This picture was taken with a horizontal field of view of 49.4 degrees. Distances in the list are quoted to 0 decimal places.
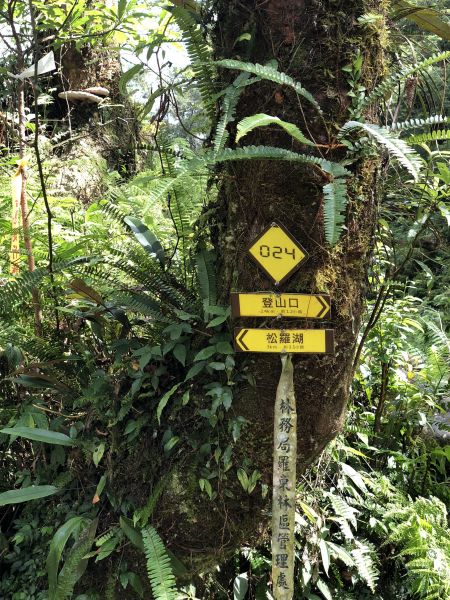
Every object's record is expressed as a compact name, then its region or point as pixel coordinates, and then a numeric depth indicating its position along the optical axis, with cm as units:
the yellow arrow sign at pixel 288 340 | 190
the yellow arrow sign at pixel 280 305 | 191
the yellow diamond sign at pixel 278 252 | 190
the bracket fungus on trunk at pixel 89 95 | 612
